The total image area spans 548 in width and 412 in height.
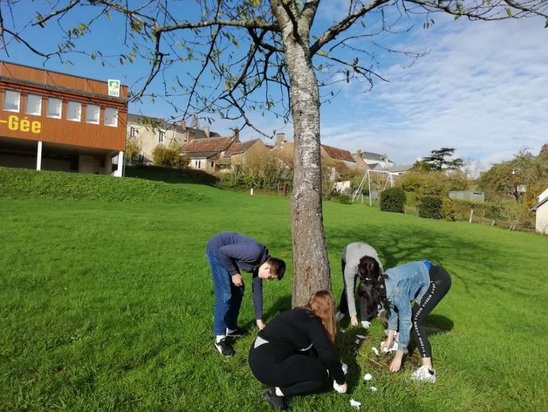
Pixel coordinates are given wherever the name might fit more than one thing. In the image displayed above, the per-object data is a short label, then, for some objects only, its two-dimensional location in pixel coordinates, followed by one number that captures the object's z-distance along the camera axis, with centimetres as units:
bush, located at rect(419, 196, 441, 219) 3638
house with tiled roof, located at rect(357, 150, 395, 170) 9794
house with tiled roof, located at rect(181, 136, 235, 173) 5878
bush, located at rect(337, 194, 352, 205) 4344
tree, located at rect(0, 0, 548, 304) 473
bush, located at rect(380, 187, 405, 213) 3831
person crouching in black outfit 369
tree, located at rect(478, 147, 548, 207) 5031
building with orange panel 2847
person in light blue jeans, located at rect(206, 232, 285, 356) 470
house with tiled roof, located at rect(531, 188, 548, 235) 3606
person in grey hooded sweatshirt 599
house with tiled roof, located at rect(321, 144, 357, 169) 8018
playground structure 4794
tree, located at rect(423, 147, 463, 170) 8006
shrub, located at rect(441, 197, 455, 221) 3662
